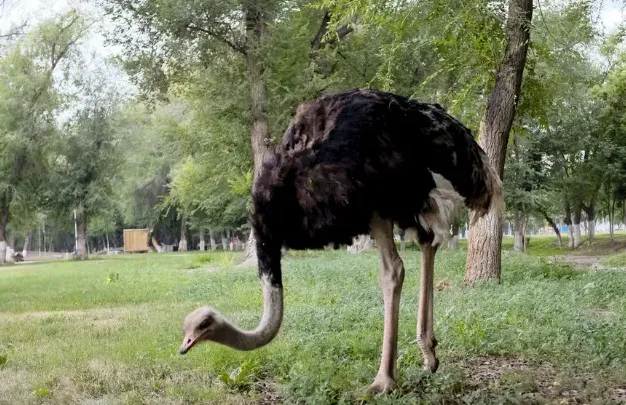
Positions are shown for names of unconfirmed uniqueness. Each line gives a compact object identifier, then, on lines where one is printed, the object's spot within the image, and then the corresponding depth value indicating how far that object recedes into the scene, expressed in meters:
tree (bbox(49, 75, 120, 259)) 35.31
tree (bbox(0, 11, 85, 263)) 32.81
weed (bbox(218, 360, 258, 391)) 4.69
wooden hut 50.59
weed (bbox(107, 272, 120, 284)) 15.04
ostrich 4.04
